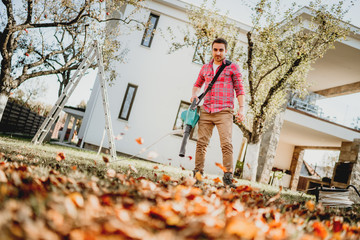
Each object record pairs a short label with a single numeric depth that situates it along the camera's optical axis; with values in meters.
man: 3.52
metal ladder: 5.50
